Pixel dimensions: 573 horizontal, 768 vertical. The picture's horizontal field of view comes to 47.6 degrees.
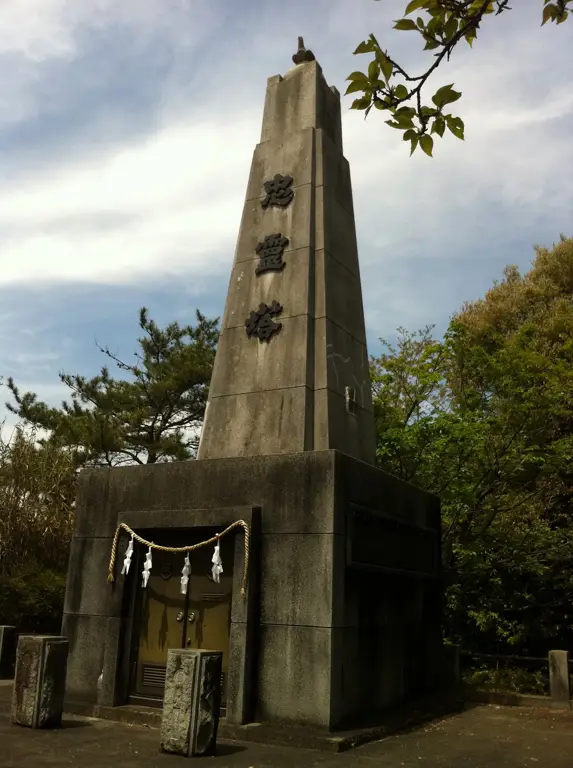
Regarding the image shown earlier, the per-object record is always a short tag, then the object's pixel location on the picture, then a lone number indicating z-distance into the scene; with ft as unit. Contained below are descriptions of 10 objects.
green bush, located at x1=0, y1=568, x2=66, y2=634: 44.37
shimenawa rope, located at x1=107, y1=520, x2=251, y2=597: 24.53
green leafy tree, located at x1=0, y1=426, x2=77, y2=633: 44.75
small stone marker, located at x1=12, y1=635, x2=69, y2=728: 22.58
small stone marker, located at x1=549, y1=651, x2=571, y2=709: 32.24
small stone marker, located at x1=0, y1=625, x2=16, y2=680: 37.24
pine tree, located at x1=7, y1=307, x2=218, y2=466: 70.08
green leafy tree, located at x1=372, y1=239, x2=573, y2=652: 41.32
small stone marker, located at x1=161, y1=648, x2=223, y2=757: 19.76
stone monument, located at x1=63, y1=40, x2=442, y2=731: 23.79
